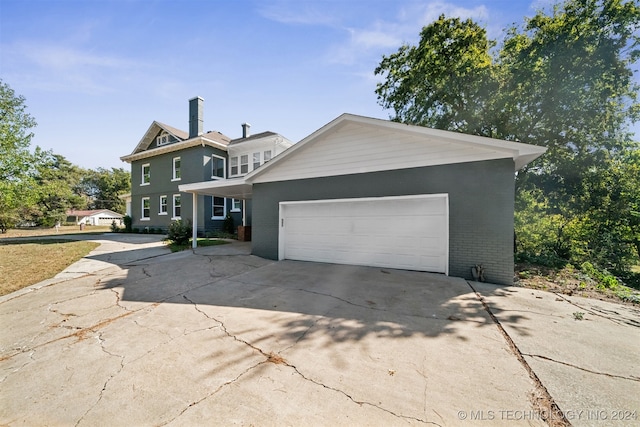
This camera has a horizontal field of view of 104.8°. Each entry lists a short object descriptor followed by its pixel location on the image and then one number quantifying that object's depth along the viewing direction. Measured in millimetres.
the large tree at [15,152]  16266
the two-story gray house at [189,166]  15102
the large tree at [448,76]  9789
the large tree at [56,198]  18812
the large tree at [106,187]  45969
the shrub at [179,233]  11109
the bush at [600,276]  5916
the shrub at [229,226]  15555
